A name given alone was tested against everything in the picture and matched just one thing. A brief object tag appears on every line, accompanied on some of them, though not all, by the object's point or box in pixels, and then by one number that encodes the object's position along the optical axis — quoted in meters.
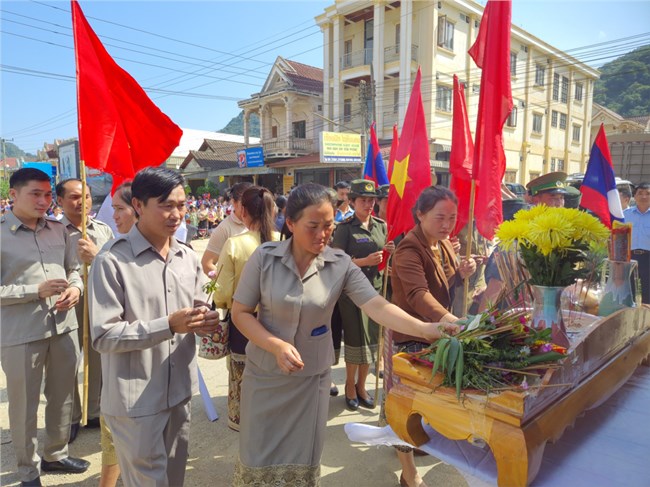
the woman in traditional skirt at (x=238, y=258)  2.68
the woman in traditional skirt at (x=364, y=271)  3.72
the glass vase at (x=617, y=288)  1.84
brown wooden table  1.11
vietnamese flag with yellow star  3.61
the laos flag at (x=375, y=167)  6.00
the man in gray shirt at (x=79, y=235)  3.04
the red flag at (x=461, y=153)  3.30
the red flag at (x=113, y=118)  2.57
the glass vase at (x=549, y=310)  1.50
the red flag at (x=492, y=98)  2.33
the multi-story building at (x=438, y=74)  19.83
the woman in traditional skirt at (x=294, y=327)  1.86
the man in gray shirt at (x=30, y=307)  2.47
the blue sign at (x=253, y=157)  24.70
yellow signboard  16.80
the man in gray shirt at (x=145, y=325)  1.69
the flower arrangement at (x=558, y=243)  1.45
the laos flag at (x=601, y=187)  4.27
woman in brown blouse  2.30
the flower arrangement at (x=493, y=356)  1.19
